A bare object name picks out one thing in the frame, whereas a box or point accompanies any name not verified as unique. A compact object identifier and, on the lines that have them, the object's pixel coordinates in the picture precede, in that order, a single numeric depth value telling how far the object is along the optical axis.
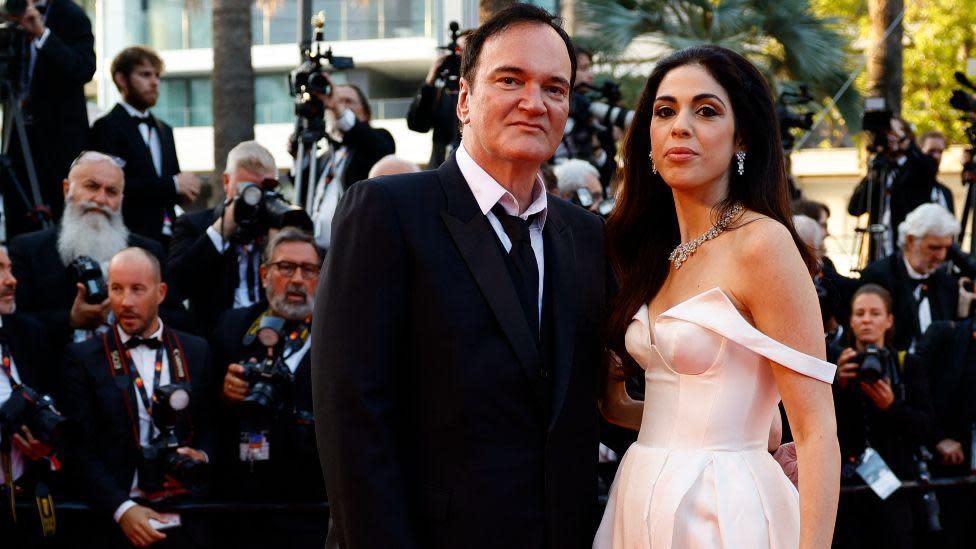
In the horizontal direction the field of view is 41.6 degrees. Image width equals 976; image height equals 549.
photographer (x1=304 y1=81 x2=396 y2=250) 7.10
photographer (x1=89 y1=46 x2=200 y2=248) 7.09
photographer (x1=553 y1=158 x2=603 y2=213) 6.56
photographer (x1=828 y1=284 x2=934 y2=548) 6.14
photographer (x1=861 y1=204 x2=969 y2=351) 7.39
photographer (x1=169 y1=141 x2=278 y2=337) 6.11
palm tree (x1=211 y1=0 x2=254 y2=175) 10.32
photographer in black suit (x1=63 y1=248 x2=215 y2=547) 4.98
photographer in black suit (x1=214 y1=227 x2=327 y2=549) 5.19
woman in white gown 3.00
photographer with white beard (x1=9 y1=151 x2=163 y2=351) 5.74
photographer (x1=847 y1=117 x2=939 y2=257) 9.20
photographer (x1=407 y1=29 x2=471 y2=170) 7.19
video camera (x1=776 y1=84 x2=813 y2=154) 8.07
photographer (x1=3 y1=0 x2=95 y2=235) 6.93
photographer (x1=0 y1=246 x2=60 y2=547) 4.96
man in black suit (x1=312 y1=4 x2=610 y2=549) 2.79
